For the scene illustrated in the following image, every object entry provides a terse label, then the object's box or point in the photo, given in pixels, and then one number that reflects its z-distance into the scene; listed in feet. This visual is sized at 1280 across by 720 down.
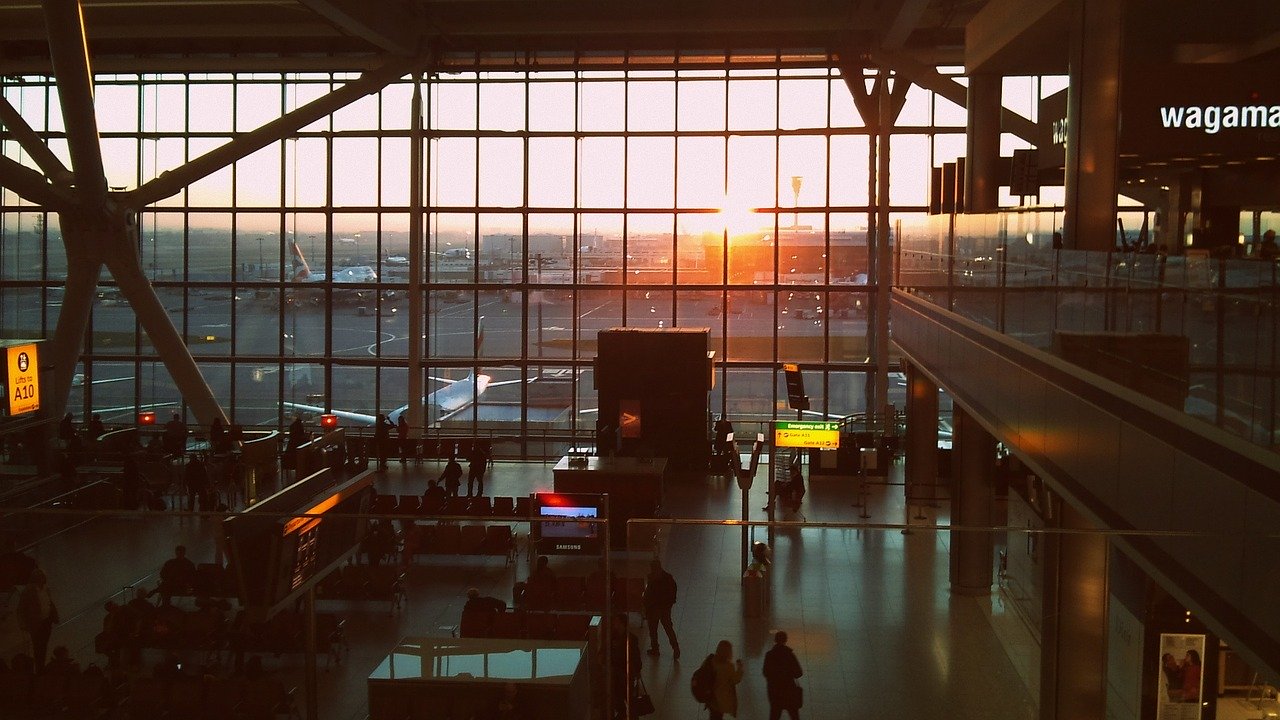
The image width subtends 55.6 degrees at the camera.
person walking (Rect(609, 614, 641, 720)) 25.61
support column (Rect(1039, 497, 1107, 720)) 23.61
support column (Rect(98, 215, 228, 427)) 83.35
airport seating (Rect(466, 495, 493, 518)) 65.57
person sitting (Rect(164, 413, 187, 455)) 83.10
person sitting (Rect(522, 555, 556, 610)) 30.17
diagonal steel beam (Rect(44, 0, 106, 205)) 71.26
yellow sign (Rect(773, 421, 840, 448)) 68.23
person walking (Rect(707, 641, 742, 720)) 24.99
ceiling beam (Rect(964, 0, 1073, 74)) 46.98
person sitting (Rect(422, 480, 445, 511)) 67.38
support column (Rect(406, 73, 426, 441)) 98.02
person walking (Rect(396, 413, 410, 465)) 91.41
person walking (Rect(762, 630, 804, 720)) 24.35
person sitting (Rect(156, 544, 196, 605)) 30.81
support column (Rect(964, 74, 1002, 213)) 64.03
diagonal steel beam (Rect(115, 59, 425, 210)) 87.45
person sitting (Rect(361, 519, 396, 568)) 28.53
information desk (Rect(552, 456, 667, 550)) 67.26
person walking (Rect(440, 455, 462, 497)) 76.13
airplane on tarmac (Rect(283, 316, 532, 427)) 103.55
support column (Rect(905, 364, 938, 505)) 74.69
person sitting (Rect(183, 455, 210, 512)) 71.05
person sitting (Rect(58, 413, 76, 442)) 88.69
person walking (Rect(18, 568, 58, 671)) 28.35
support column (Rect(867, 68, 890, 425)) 94.63
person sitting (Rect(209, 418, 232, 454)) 84.74
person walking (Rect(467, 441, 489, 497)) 79.15
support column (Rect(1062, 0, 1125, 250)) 38.52
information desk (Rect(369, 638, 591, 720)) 25.59
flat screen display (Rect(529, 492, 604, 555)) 24.34
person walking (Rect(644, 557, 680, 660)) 27.99
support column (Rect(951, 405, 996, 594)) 56.75
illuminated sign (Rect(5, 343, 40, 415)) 76.13
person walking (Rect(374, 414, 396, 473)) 89.35
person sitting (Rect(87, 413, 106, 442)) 91.94
